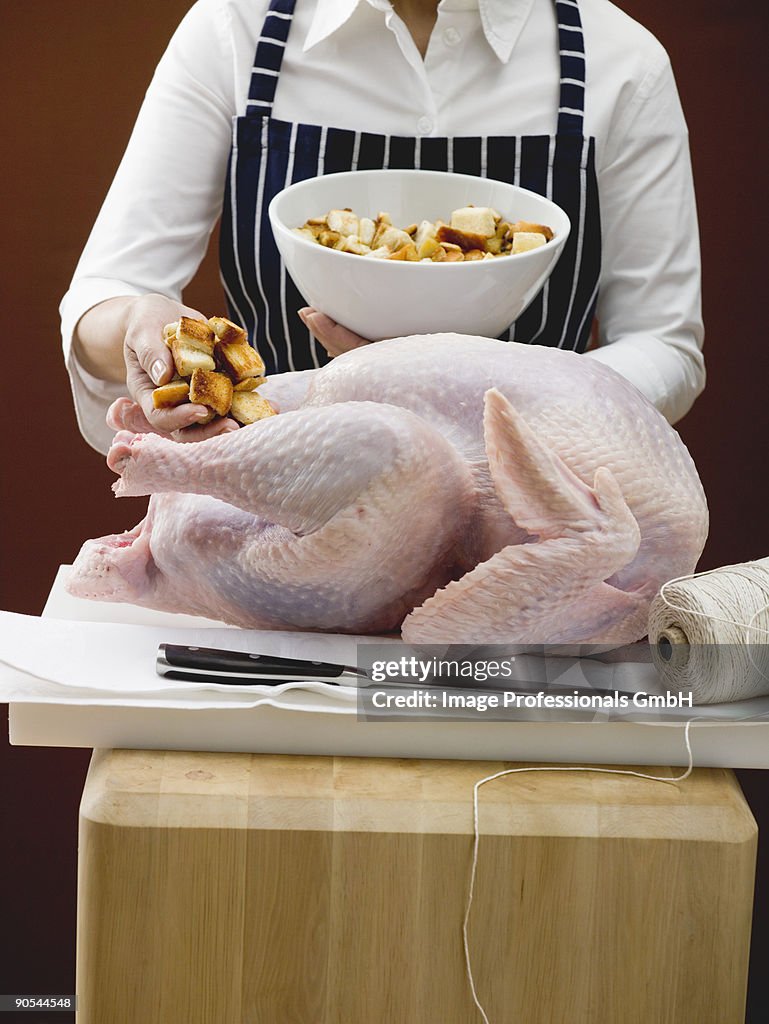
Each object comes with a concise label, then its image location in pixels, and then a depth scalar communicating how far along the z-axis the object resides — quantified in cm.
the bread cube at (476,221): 156
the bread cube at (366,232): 155
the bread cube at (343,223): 156
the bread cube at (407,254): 150
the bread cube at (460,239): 154
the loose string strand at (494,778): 137
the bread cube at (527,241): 151
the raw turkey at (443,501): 142
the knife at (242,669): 142
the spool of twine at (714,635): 139
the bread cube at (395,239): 154
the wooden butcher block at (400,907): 137
